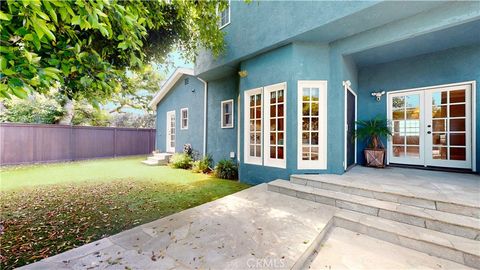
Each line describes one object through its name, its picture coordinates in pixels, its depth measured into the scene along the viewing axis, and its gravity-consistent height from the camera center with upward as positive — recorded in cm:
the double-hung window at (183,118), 998 +83
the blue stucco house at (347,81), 421 +148
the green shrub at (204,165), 787 -117
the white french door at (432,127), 509 +25
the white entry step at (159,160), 963 -121
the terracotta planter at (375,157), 575 -62
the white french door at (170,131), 1105 +20
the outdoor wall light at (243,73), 605 +185
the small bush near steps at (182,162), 878 -117
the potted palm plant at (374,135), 567 +2
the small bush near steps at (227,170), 671 -116
